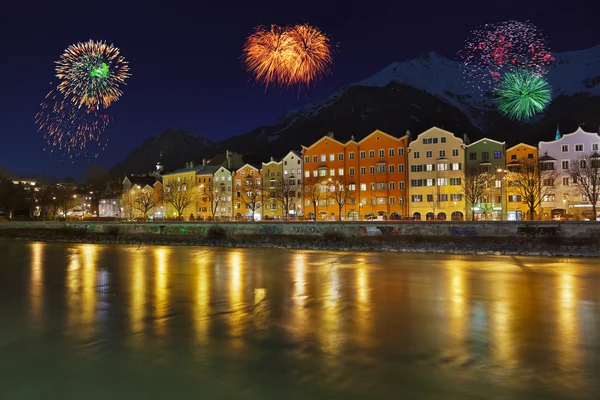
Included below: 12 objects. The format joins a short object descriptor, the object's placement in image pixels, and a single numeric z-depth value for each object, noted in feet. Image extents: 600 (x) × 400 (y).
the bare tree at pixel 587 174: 185.37
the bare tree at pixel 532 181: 200.30
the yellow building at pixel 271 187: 276.00
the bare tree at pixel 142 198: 329.72
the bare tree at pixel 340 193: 243.60
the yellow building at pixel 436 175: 229.25
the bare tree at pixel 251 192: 275.59
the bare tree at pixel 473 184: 206.28
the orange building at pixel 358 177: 245.86
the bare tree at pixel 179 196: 302.04
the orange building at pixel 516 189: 216.33
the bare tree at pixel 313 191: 250.37
